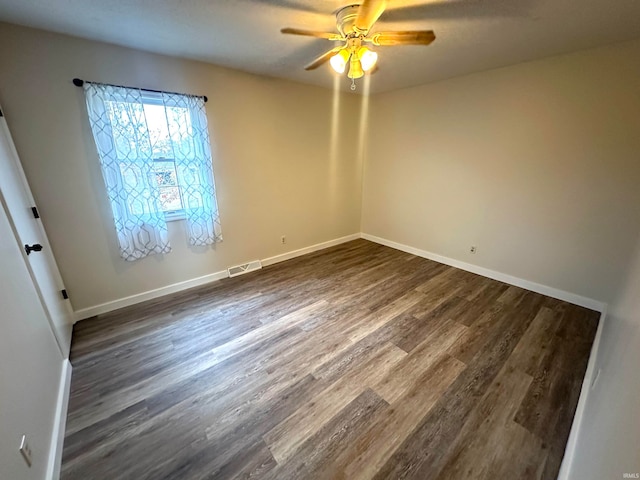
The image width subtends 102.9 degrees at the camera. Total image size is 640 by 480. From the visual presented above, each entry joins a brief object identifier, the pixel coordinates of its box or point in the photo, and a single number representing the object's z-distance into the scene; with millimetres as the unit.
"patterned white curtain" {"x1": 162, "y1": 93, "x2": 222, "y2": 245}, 2547
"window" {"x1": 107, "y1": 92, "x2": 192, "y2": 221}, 2262
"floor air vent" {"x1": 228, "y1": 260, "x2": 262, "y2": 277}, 3312
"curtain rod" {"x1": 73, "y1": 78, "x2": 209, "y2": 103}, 2053
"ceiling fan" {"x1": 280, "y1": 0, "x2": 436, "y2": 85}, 1370
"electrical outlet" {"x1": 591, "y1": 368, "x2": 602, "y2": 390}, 1447
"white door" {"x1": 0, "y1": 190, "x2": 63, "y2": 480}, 1006
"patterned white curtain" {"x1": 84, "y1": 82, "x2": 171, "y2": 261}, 2178
